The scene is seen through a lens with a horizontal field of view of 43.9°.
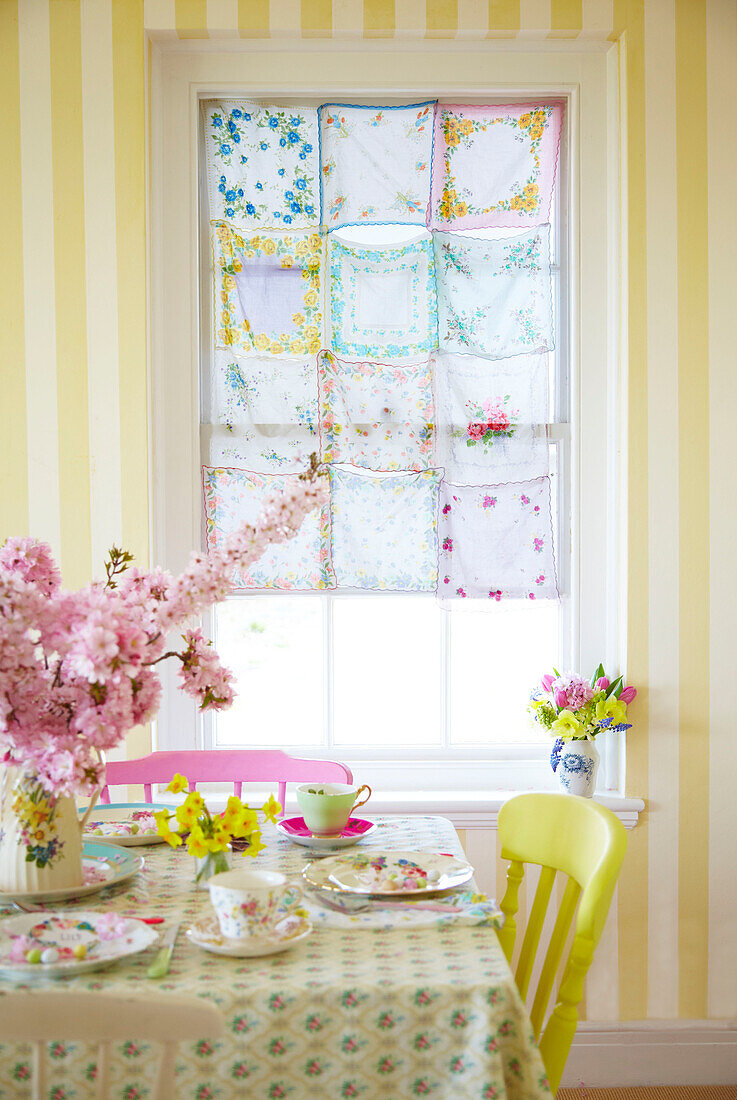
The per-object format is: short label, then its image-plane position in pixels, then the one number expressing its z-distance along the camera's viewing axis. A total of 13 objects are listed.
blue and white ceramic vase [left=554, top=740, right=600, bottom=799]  2.29
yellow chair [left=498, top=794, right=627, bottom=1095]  1.31
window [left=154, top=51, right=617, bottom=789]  2.55
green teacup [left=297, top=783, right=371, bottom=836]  1.61
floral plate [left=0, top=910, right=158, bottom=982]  1.07
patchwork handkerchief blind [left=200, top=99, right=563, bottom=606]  2.49
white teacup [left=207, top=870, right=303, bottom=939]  1.17
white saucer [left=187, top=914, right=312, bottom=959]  1.13
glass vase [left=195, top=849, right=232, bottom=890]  1.36
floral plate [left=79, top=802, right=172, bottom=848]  1.61
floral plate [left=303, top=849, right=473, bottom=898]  1.36
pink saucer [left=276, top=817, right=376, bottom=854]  1.57
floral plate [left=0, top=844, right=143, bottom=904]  1.29
